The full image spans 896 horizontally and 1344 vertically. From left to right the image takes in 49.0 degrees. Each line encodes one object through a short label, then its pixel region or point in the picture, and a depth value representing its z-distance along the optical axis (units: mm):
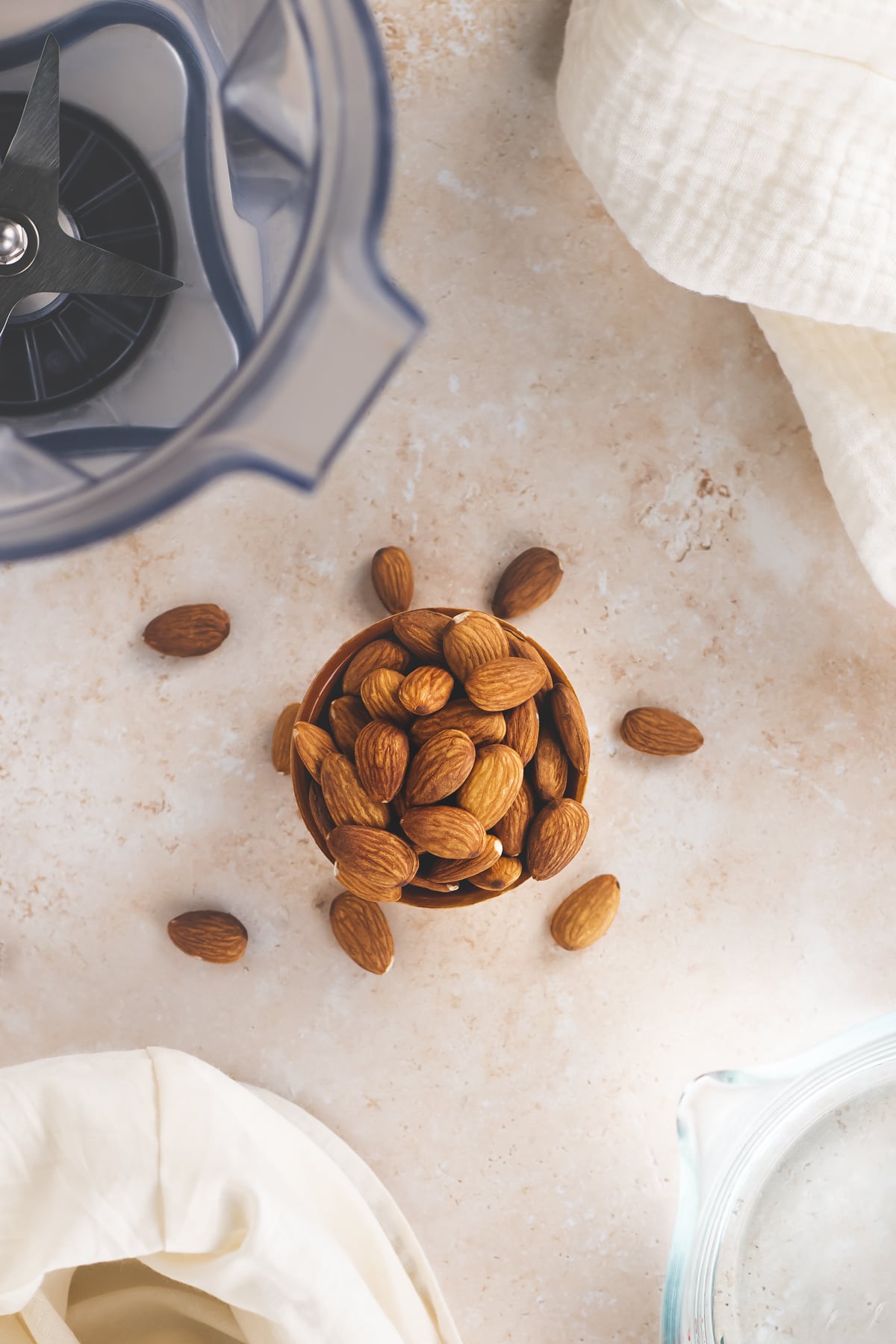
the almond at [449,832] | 463
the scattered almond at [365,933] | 552
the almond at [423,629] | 496
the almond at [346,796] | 478
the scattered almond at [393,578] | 552
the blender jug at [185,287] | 555
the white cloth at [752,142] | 448
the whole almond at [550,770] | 499
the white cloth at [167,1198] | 490
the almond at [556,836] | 484
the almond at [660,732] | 569
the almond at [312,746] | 479
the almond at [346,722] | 491
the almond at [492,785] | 474
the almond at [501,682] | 475
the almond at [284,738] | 555
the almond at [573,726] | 490
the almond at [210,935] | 553
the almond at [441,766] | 469
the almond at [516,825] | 491
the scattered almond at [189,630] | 553
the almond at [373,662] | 494
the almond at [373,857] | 467
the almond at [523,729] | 491
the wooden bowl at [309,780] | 494
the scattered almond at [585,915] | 562
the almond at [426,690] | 477
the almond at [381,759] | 470
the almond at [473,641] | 483
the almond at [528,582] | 559
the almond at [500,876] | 478
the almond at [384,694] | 484
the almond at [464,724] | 481
